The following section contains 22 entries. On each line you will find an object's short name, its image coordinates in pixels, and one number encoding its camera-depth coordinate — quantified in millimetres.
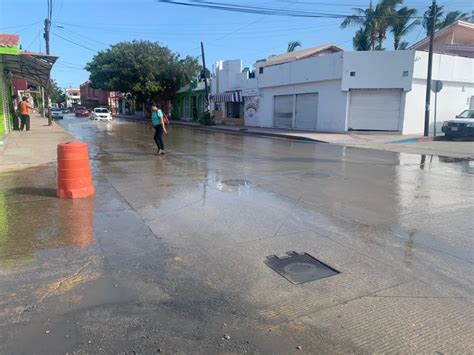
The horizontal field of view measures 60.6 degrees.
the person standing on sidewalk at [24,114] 22866
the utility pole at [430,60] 21188
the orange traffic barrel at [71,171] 7613
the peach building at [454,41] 32531
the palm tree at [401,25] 37753
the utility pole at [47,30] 33812
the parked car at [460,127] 21672
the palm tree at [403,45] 40472
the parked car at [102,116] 46406
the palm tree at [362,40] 39750
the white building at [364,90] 24594
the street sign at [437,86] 21688
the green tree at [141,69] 46438
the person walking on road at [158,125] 14320
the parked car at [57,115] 53281
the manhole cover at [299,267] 4301
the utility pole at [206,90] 37094
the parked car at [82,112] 66188
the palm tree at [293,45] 50750
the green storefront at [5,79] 13168
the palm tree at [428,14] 22156
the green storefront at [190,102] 45156
